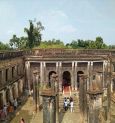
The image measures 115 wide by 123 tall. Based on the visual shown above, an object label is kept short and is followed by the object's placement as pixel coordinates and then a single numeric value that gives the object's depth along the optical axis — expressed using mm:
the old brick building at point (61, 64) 15077
